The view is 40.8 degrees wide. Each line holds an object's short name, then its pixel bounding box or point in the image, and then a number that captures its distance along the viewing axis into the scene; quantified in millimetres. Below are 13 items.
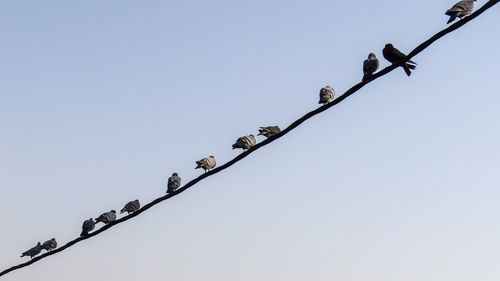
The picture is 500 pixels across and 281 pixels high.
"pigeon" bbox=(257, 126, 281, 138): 12508
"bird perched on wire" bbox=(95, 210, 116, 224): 17734
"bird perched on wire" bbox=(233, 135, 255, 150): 11370
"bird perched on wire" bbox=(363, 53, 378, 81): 14761
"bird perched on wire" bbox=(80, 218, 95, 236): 18875
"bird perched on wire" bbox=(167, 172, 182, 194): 18270
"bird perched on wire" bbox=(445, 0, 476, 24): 9727
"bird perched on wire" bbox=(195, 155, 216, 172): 14805
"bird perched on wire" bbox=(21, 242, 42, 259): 19422
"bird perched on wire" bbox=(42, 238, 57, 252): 23250
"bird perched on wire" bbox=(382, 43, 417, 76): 8723
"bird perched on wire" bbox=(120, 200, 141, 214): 20438
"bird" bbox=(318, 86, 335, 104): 14348
